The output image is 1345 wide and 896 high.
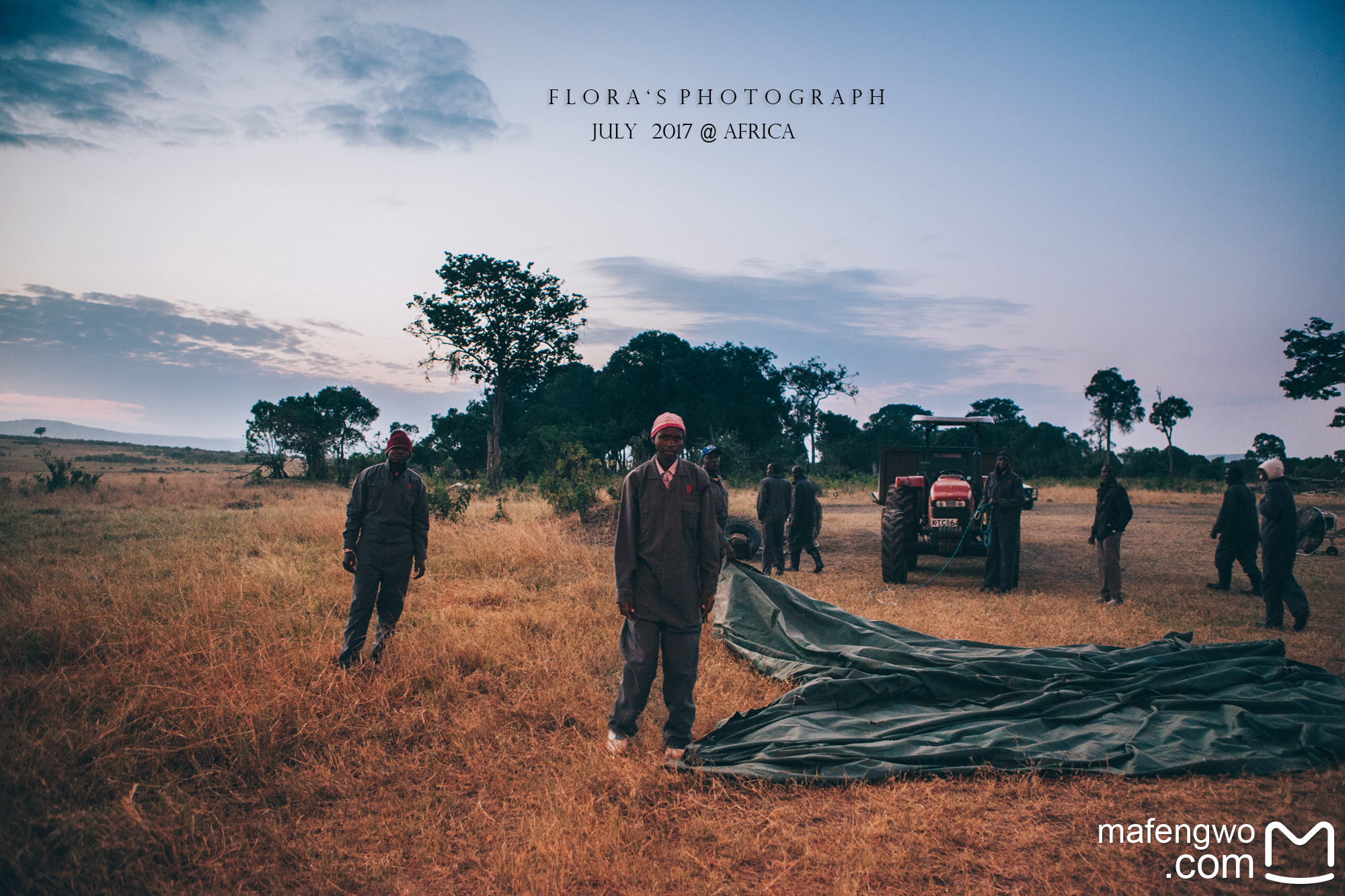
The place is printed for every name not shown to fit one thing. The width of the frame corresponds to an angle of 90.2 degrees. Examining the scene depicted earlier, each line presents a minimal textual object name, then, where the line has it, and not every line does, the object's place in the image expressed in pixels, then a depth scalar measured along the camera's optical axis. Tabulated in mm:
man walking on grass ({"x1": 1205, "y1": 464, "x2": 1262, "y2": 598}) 8695
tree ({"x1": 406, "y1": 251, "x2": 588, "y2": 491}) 28125
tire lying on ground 11148
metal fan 12797
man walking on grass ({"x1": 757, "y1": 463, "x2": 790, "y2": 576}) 10102
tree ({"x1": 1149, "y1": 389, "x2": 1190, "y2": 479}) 44406
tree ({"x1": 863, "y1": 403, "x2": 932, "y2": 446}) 50969
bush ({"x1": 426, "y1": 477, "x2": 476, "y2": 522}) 13445
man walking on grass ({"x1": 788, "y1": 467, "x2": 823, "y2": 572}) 10172
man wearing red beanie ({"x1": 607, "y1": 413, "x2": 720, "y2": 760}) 4062
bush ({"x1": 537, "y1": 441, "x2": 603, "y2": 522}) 15922
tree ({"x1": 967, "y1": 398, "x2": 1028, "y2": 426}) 61594
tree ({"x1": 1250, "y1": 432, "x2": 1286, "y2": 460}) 34750
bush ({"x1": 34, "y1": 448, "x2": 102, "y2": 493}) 20281
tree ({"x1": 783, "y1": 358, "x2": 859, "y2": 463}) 49906
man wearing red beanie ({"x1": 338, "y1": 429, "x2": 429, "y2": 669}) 5250
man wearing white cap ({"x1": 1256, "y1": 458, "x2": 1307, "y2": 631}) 7059
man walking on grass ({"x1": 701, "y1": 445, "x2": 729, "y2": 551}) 7484
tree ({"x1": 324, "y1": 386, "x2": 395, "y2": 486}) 28906
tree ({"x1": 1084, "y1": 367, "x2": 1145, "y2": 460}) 50844
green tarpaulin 3883
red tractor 9859
